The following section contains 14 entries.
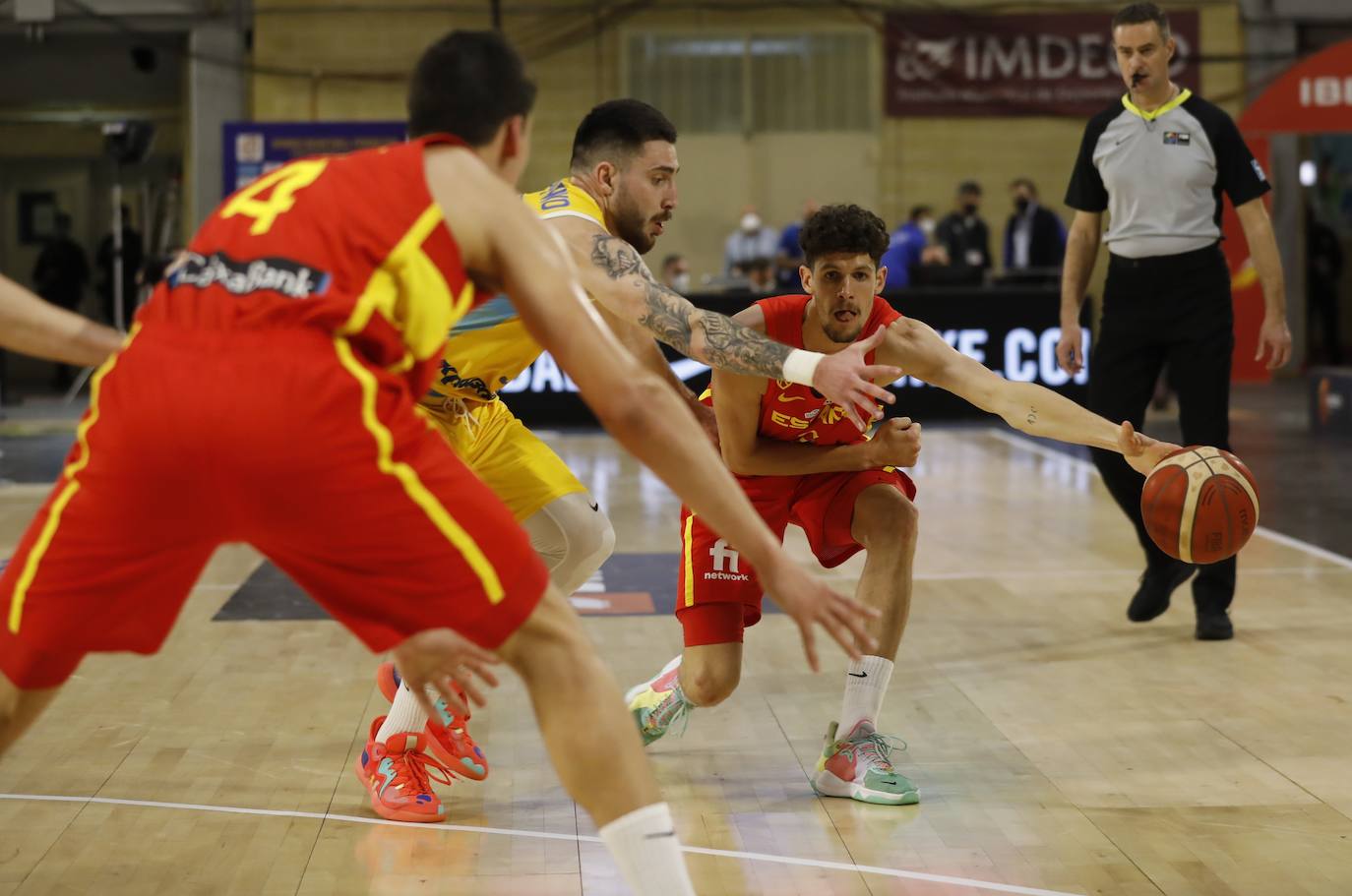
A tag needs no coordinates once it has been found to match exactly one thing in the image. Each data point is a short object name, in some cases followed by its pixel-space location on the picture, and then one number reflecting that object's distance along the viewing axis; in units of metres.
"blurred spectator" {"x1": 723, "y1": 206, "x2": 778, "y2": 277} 18.03
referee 5.51
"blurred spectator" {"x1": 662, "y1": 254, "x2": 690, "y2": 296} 16.30
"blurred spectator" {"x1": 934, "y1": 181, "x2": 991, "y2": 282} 16.20
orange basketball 3.90
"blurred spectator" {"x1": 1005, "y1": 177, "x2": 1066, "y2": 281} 15.78
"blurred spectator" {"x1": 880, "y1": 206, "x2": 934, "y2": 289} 15.02
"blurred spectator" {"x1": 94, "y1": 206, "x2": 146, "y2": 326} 19.08
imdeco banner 19.06
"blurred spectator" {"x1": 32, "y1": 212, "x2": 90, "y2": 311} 19.88
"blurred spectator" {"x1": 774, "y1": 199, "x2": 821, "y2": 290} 15.27
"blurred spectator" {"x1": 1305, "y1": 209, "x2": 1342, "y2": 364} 20.14
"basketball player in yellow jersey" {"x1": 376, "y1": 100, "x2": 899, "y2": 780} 3.77
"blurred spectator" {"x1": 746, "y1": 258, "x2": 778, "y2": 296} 15.43
